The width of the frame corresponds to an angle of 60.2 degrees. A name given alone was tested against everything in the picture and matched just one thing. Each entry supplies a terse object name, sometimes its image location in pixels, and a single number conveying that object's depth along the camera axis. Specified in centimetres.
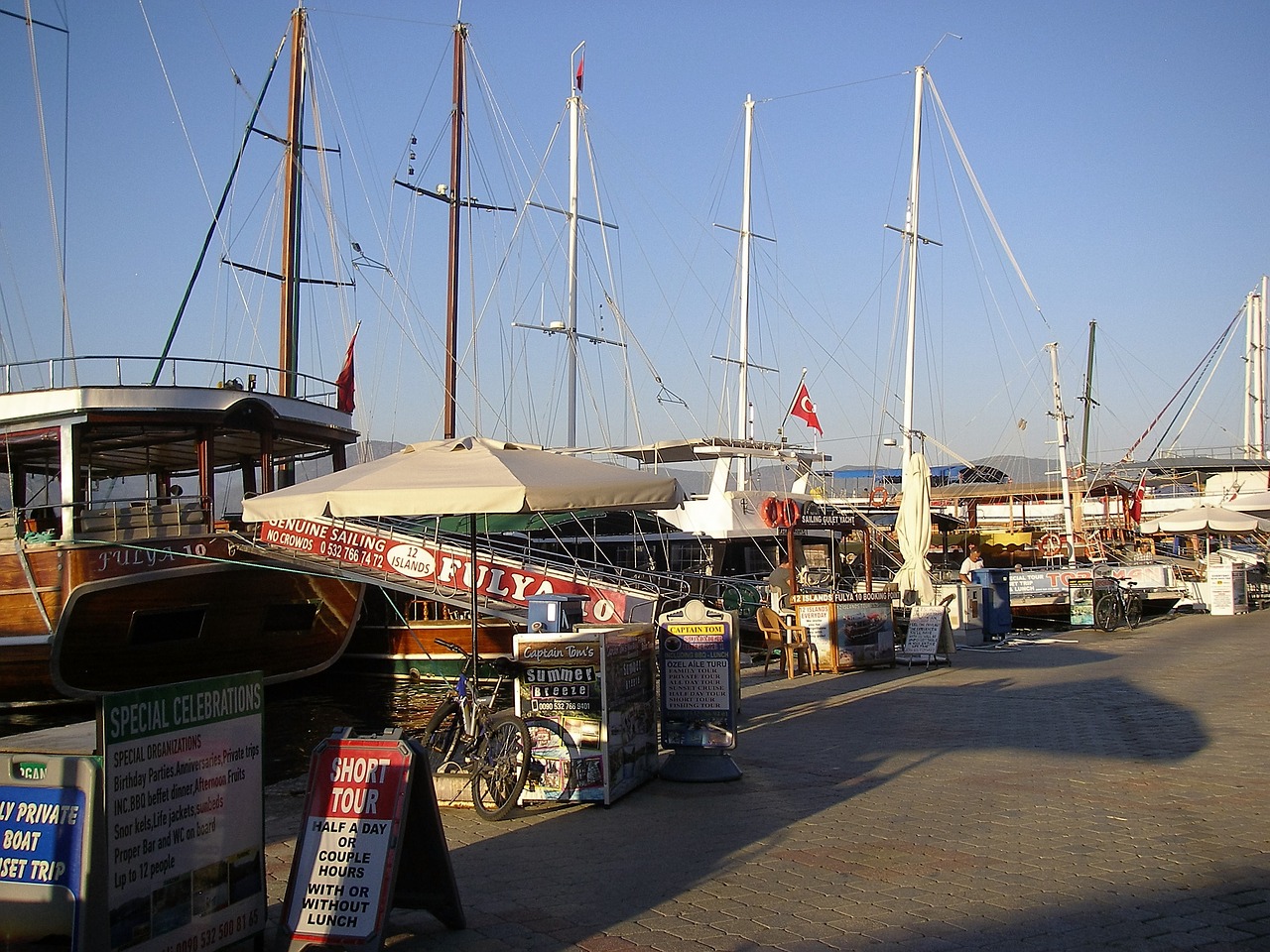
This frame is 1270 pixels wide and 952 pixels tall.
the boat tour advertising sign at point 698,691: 919
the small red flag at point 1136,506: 4547
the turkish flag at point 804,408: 3328
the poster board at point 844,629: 1692
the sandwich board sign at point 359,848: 496
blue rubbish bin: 2186
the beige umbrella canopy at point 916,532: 2031
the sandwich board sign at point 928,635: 1770
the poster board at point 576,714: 809
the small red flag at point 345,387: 2467
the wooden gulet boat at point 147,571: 1605
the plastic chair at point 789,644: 1673
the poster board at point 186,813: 435
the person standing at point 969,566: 2748
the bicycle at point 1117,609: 2502
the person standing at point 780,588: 1909
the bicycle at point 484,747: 785
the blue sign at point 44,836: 430
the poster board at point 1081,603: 2611
